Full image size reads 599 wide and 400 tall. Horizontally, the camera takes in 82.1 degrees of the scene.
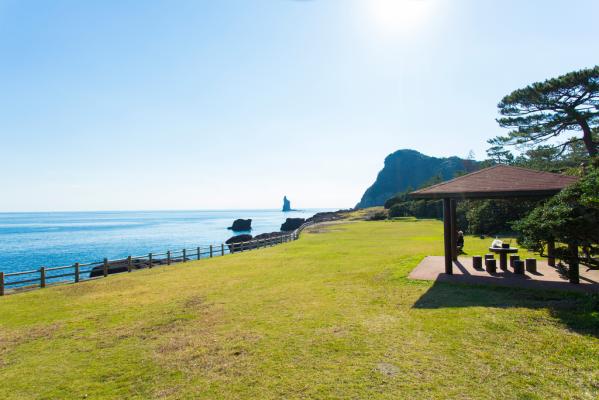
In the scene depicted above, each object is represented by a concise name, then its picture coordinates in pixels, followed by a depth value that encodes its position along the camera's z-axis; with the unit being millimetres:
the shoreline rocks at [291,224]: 85400
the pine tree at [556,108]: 25516
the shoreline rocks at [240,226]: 106938
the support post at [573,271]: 10316
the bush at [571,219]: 8461
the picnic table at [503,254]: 13312
